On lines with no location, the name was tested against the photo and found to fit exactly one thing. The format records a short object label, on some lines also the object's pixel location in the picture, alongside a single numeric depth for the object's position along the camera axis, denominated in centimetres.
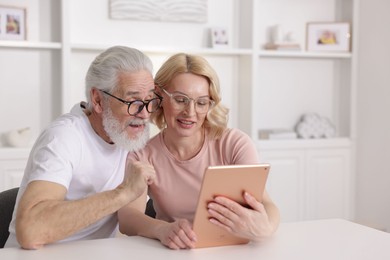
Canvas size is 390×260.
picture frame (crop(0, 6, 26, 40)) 386
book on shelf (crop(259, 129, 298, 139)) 456
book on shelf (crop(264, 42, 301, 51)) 455
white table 179
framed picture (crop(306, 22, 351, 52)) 474
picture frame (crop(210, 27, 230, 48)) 441
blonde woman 230
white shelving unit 402
